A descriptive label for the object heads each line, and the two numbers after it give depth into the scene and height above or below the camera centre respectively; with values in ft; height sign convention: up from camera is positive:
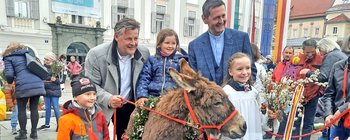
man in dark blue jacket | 10.14 -0.12
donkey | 7.38 -1.84
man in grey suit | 10.11 -0.86
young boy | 9.77 -2.67
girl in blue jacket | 10.29 -0.87
